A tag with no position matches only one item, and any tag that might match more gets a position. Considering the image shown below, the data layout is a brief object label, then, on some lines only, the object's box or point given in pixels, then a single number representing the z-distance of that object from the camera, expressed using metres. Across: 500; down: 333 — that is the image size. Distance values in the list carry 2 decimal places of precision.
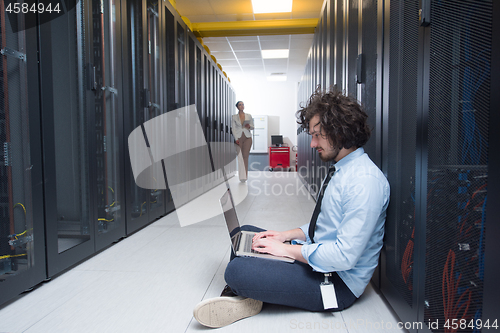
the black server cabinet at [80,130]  1.63
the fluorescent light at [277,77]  9.69
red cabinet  9.73
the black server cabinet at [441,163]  0.71
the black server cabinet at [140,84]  2.56
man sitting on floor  1.10
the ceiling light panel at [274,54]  7.35
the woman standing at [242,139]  6.28
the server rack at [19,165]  1.39
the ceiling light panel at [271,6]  5.06
